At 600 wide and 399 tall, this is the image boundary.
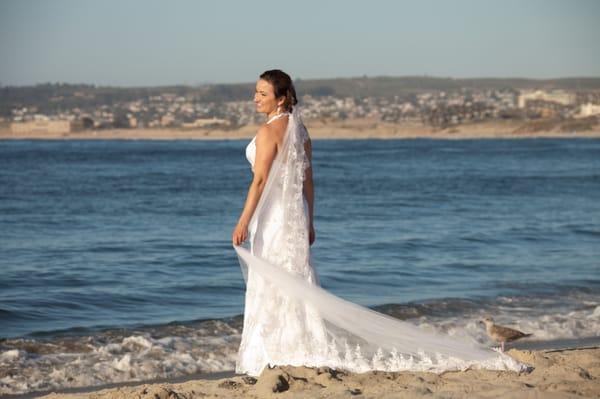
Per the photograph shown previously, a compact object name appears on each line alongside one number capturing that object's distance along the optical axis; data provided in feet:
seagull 43.52
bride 32.44
